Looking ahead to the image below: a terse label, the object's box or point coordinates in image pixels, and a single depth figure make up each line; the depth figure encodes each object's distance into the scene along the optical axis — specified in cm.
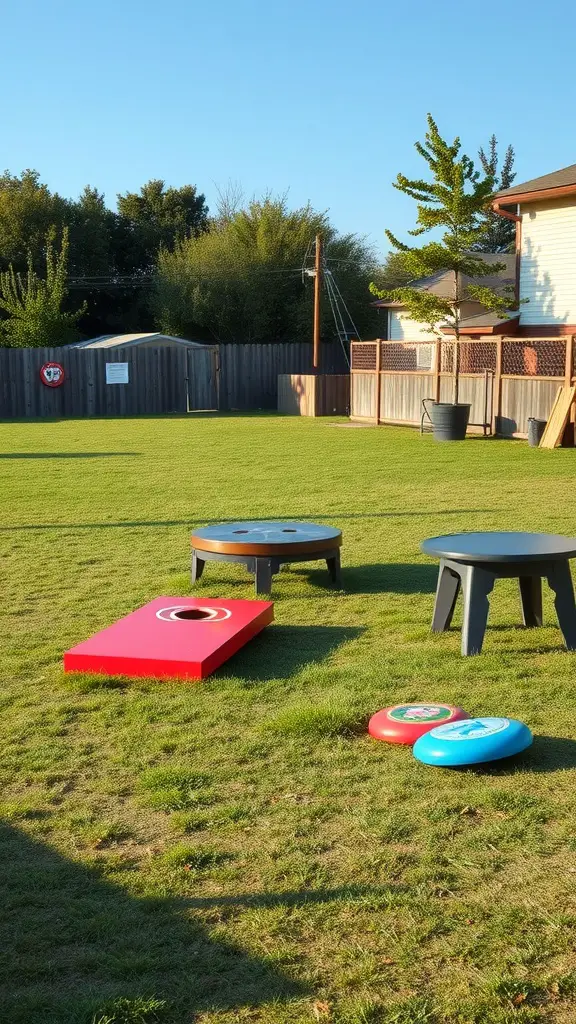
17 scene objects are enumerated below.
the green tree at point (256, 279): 4741
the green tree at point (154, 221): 5606
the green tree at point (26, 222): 5034
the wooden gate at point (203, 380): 3503
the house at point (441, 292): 3531
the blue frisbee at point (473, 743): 430
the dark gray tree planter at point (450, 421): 2200
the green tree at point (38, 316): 4128
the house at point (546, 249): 2531
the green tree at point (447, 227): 2225
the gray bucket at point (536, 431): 2041
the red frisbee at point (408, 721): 466
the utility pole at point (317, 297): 3575
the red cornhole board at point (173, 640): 569
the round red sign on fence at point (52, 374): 3238
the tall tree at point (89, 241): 5303
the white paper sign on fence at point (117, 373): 3309
